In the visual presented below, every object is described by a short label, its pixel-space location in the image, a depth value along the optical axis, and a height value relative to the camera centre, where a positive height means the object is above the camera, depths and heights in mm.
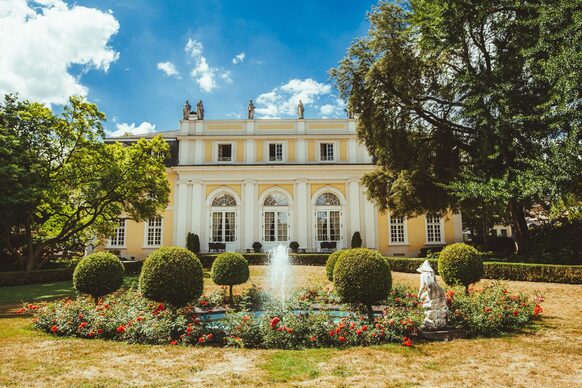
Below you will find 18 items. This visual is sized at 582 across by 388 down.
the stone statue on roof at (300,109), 30031 +10811
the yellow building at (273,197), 28031 +3546
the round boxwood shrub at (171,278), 8242 -751
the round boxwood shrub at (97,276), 9547 -766
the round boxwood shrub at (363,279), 8055 -817
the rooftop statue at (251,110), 29967 +10798
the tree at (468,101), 11836 +5824
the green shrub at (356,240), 26550 +129
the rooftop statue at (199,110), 29906 +10857
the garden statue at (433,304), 7504 -1291
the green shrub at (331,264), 12789 -762
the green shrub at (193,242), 26575 +186
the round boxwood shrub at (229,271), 11258 -816
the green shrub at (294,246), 26969 -229
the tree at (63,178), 16175 +3293
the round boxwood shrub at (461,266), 10055 -712
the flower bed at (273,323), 7113 -1636
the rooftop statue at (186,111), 30375 +10950
